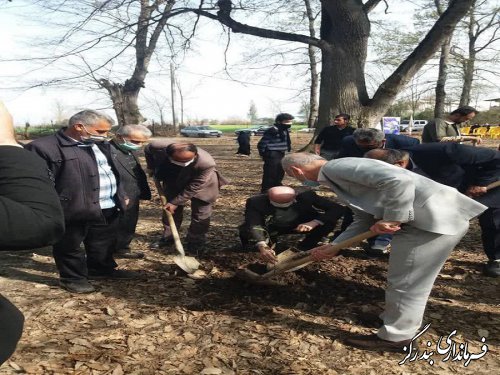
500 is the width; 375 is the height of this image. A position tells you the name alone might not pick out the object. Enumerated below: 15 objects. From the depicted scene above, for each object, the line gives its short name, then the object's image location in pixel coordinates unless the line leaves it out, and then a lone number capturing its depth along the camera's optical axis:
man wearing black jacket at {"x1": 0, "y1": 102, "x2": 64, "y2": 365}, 1.01
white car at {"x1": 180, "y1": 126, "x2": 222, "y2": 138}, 37.50
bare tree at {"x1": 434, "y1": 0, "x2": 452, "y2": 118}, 14.65
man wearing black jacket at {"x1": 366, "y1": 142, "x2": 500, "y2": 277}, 3.89
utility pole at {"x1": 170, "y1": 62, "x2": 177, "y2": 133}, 40.72
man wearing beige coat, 2.47
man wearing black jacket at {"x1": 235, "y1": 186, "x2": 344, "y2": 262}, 4.17
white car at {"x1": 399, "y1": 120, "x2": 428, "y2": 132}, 35.03
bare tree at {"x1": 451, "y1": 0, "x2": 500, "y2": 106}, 17.79
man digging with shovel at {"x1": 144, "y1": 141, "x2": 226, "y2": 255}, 4.49
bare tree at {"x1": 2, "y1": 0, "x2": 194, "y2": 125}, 7.58
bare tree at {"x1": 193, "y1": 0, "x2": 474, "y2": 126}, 7.20
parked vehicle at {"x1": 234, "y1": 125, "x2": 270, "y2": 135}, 36.81
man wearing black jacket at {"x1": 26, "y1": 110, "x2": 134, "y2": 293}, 3.40
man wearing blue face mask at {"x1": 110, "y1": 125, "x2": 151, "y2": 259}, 4.37
